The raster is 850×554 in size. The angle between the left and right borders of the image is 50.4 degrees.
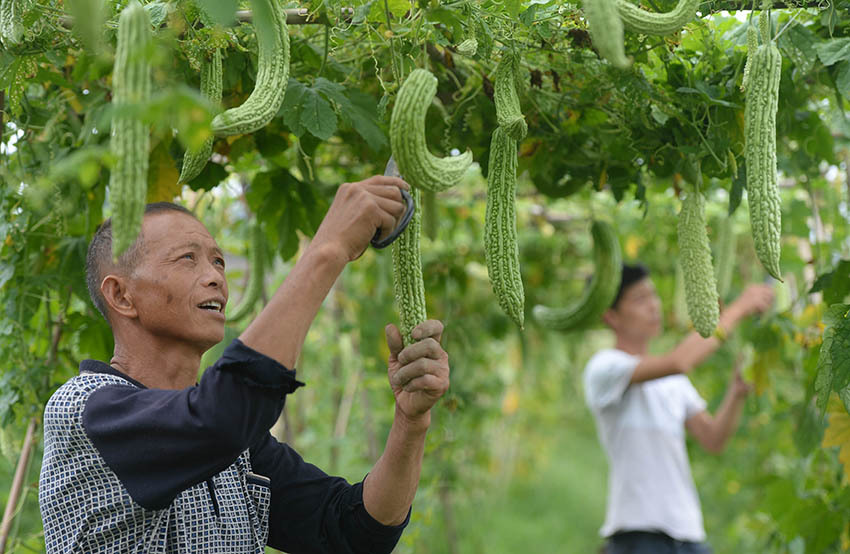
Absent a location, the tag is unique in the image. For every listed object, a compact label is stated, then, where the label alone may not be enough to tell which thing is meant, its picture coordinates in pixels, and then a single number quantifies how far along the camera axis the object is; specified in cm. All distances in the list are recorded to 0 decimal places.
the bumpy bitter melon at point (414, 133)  159
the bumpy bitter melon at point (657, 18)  165
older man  155
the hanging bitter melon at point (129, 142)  124
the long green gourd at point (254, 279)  339
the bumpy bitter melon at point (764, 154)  178
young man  437
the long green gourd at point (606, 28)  150
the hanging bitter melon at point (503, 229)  192
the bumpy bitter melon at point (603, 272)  359
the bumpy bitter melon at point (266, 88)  163
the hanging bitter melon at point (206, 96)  195
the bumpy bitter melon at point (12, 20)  178
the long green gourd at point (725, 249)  395
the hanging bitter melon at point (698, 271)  241
